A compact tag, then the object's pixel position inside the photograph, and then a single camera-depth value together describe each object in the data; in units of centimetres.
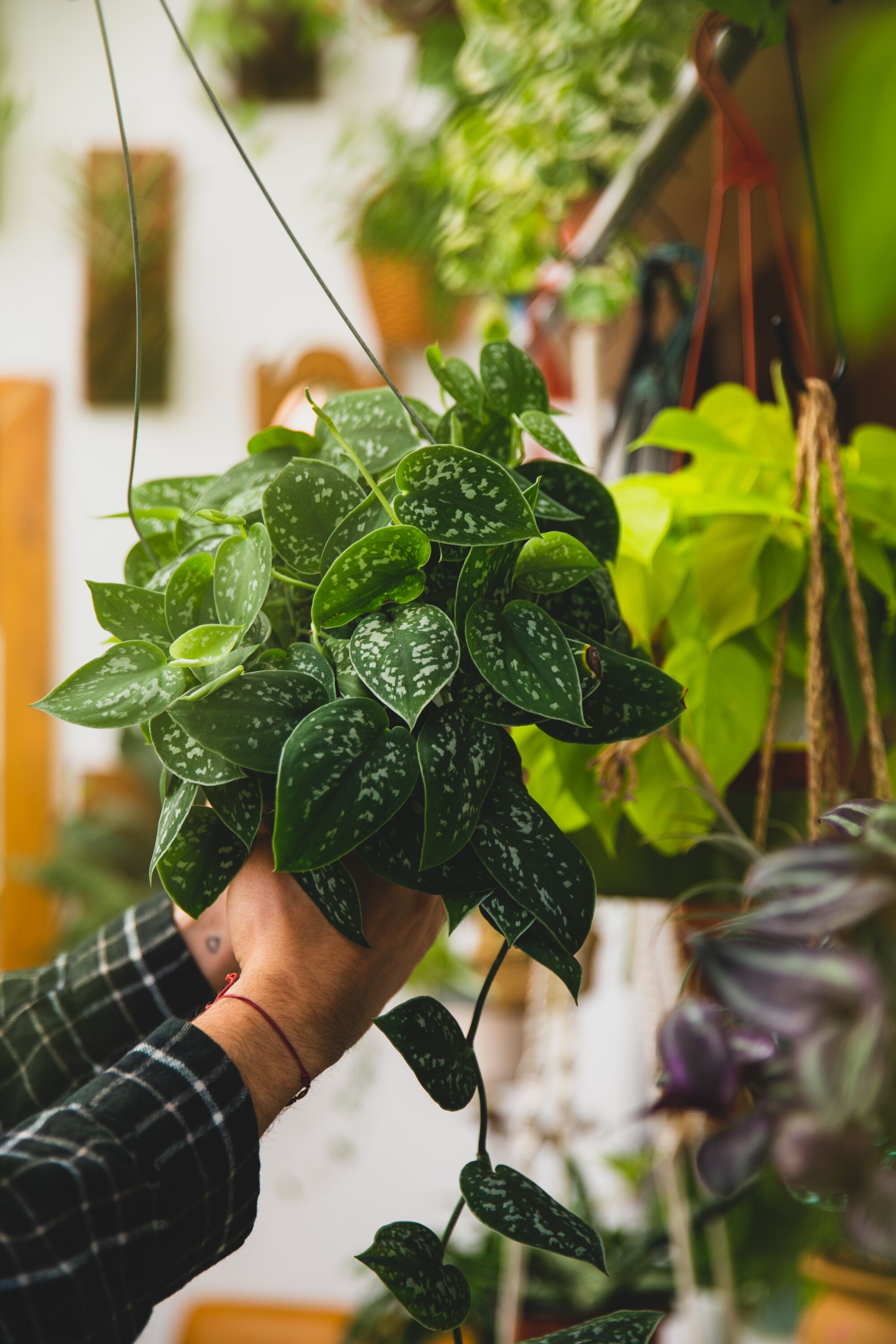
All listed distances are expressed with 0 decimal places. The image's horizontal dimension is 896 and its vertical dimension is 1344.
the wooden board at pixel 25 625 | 226
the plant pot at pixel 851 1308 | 97
